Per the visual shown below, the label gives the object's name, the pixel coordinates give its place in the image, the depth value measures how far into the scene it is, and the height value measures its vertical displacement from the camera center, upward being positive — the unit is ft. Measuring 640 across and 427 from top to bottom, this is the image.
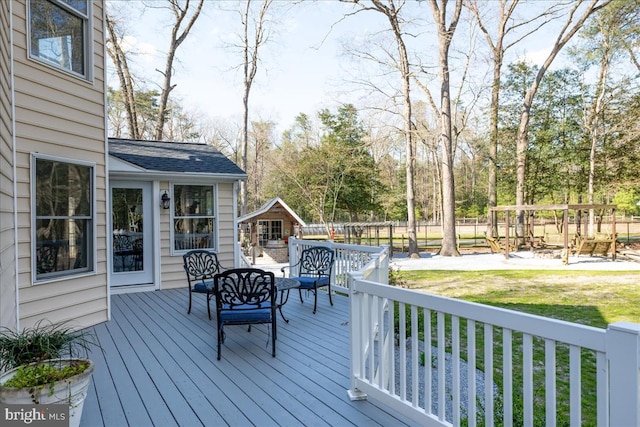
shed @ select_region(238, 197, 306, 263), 53.93 -2.14
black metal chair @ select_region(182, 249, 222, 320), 19.01 -2.54
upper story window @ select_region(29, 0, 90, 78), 14.14 +6.81
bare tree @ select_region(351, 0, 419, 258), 53.31 +18.67
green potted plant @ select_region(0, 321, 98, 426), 6.83 -2.86
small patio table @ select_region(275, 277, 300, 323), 15.18 -2.77
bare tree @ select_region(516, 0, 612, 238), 55.62 +18.25
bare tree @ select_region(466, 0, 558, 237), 61.67 +27.29
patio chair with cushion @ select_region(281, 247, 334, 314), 19.43 -2.60
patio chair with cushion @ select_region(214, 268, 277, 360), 12.30 -2.74
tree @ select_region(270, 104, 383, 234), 71.36 +7.36
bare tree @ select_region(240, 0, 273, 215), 58.41 +25.20
